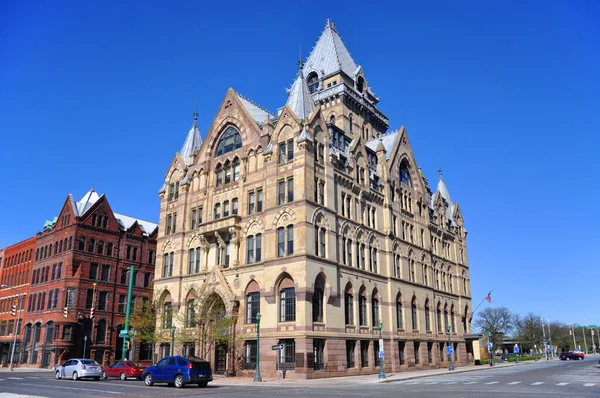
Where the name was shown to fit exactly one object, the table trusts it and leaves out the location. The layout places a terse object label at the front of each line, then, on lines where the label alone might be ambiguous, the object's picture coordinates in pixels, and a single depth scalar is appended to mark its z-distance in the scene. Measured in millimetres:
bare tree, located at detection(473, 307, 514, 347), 116375
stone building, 40000
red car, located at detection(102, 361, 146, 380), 35025
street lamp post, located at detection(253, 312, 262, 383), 33688
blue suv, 27906
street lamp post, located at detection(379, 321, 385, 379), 36844
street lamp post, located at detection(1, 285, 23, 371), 63300
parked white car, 33844
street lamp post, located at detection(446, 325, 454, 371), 50300
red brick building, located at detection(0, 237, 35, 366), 69062
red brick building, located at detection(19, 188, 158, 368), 60688
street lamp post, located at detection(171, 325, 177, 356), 41188
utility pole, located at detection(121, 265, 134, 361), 39256
